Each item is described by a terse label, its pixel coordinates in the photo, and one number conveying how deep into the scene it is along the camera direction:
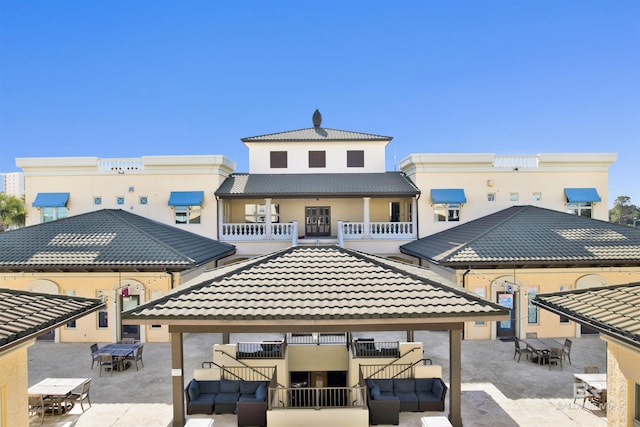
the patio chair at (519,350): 13.66
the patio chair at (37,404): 9.89
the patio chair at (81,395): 10.20
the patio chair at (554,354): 13.12
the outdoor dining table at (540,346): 13.24
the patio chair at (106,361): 12.91
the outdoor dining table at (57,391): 9.98
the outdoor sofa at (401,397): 9.27
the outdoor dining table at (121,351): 13.02
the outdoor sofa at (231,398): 9.14
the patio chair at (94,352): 13.24
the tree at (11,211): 39.28
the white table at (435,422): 7.82
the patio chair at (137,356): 13.33
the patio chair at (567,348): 13.53
